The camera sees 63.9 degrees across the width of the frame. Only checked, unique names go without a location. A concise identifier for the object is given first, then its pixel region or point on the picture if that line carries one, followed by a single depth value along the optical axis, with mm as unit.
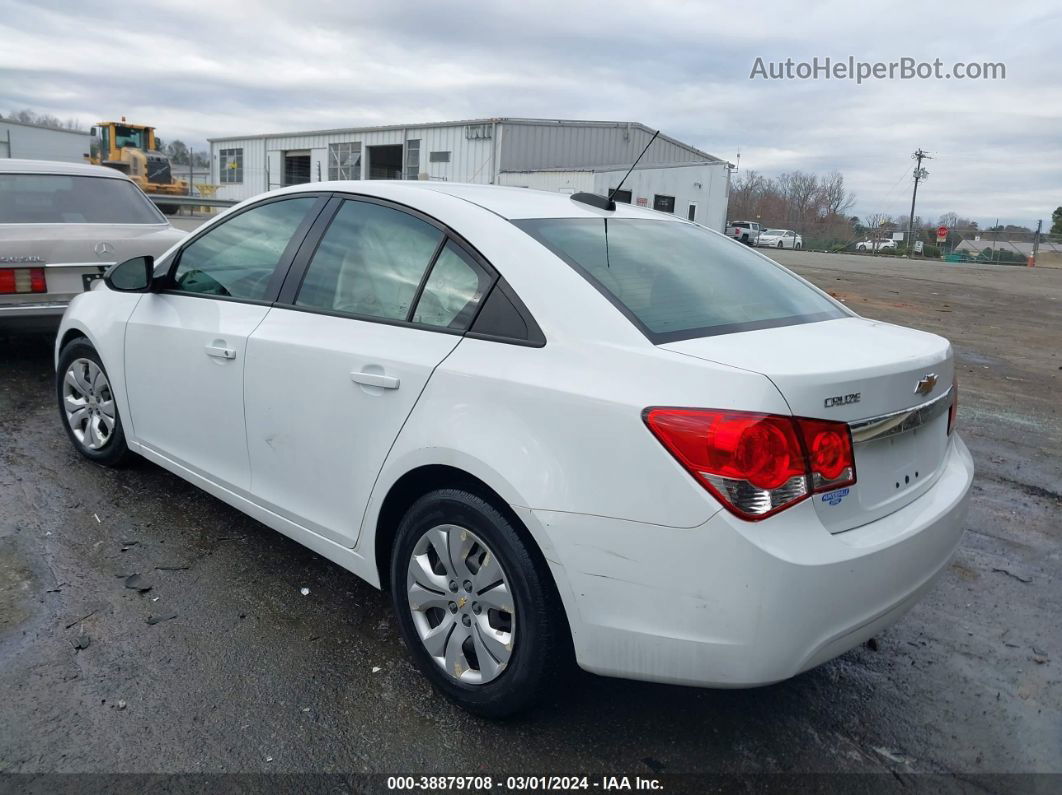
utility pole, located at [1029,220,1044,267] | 43275
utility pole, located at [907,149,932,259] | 68750
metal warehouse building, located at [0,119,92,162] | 53250
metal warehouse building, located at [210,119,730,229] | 29375
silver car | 6258
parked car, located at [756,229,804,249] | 53312
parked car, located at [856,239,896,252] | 52562
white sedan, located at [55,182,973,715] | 2180
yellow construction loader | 33219
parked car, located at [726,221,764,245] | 49472
